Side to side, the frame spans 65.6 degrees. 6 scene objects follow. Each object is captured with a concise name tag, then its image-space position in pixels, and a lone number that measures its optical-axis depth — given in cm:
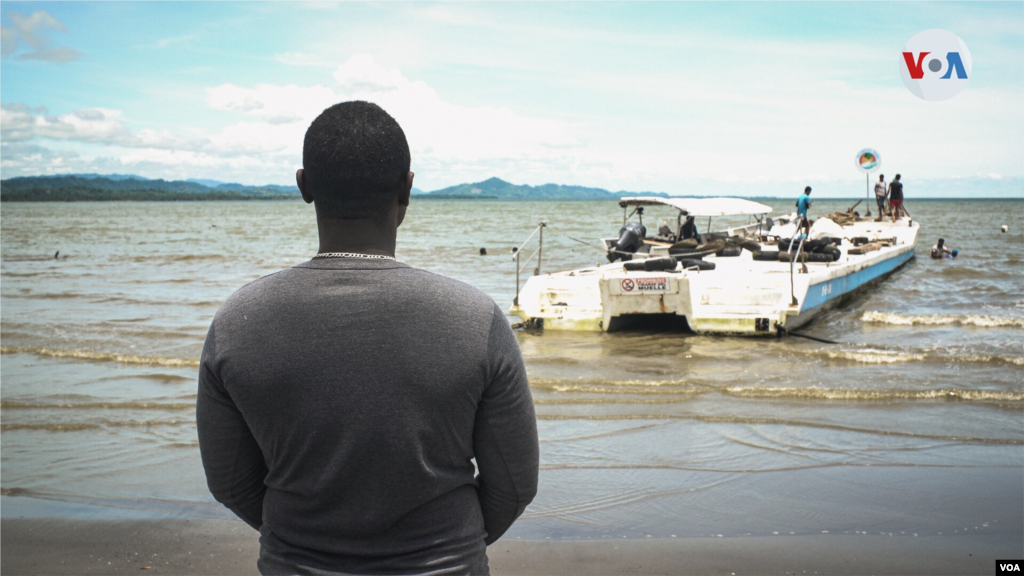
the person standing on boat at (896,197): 2816
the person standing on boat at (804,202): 2172
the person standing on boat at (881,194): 2858
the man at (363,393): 162
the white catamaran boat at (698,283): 1245
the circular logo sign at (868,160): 2547
